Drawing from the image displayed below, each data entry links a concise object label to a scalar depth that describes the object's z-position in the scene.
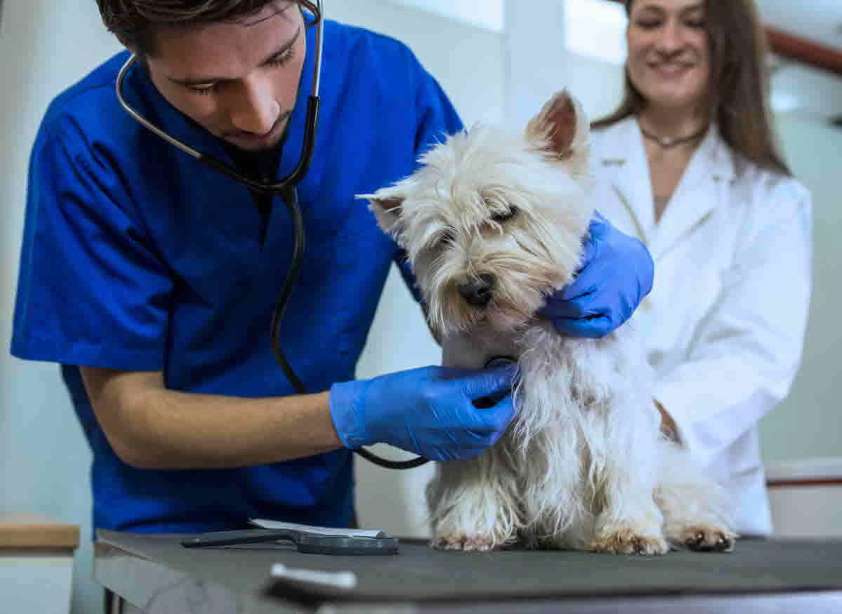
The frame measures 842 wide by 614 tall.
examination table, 0.60
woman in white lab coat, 1.66
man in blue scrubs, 1.13
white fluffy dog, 1.10
